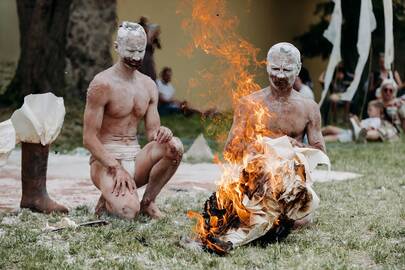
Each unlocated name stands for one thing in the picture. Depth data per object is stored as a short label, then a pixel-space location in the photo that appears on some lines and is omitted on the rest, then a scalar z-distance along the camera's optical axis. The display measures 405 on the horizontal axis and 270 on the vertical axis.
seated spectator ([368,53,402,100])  20.14
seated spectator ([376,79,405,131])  20.27
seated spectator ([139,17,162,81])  17.59
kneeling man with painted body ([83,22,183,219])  8.58
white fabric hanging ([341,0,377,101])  8.60
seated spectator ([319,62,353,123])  24.45
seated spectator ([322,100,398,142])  19.71
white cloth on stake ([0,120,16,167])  8.50
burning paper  7.38
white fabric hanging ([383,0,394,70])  8.42
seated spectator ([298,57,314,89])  22.87
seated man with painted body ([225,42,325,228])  7.92
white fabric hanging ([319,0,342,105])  9.01
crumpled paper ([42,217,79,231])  8.05
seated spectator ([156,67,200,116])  23.02
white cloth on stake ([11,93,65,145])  9.02
